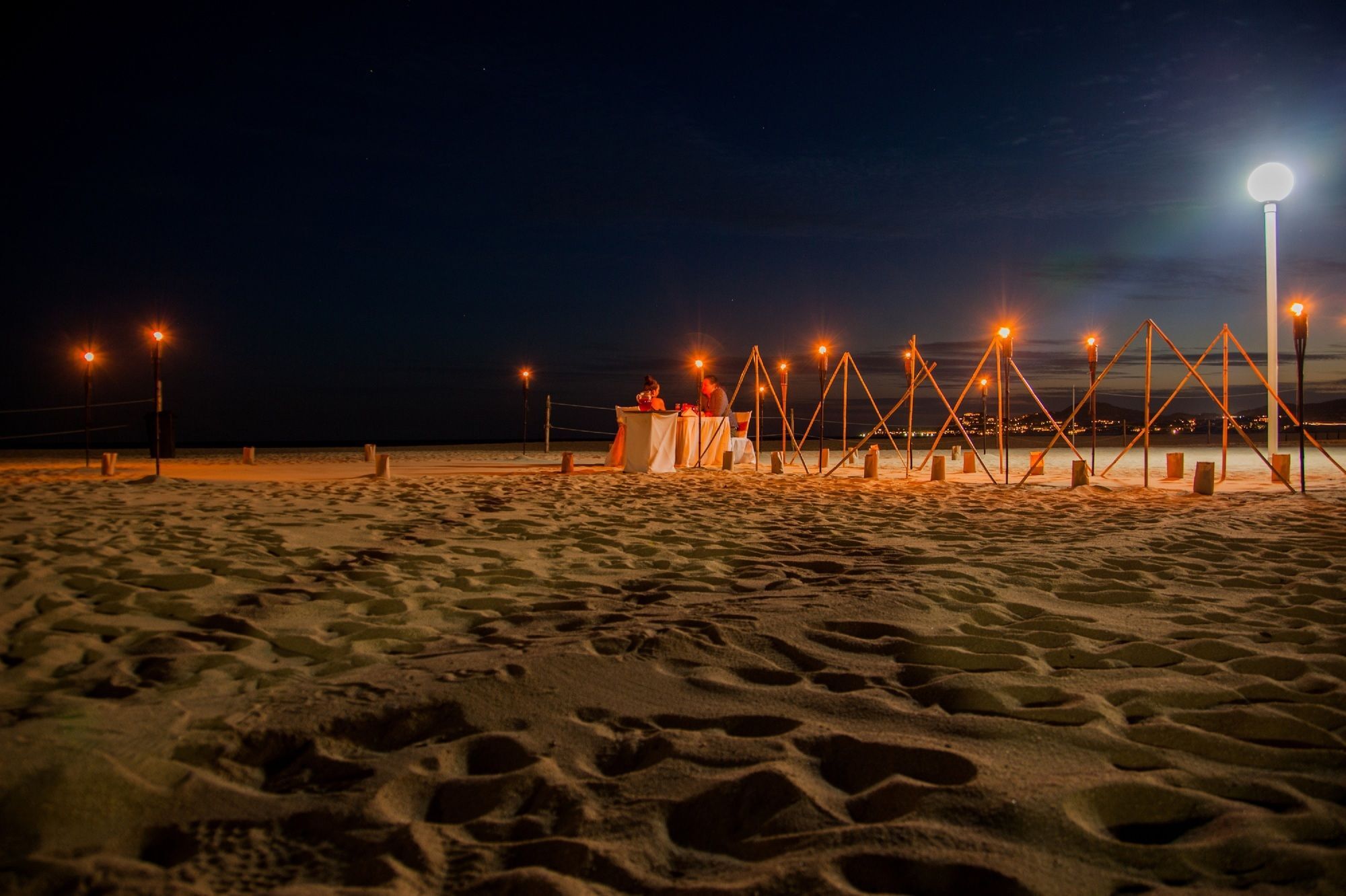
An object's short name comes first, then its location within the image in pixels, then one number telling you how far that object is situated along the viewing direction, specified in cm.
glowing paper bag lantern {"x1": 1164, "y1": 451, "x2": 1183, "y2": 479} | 954
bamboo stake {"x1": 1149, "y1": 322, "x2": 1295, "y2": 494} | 818
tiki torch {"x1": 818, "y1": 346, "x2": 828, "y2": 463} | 1143
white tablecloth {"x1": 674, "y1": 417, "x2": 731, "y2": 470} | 1170
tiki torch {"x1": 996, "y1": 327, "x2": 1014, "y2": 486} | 869
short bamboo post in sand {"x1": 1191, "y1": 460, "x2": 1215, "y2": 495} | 746
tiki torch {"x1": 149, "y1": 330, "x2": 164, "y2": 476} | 874
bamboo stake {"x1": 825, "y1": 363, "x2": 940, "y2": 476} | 995
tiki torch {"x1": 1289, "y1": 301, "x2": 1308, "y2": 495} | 717
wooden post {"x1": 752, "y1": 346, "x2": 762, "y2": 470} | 1168
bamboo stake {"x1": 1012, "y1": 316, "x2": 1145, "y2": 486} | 850
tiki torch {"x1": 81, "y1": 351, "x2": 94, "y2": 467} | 1081
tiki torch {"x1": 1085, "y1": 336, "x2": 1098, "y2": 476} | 940
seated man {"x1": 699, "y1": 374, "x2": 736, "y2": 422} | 1296
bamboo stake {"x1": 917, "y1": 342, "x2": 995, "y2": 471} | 878
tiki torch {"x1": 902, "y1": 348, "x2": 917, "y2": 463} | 1046
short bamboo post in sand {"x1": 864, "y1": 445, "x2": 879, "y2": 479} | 1030
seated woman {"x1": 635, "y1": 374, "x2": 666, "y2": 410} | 1209
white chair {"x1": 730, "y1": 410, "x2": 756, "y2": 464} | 1275
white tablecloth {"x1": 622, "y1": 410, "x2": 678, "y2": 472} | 1077
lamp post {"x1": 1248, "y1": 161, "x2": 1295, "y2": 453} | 1065
